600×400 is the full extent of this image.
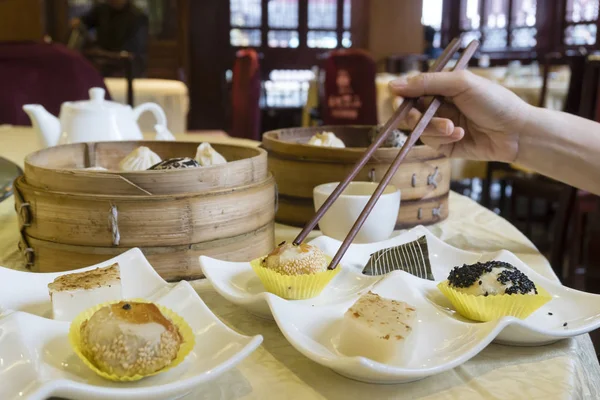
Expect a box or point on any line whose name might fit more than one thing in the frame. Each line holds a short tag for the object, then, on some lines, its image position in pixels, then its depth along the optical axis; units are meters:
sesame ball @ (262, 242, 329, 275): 0.91
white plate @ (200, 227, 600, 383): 0.72
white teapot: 1.61
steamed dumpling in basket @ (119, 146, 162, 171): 1.25
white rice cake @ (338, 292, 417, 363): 0.72
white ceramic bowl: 1.19
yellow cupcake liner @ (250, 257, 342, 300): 0.90
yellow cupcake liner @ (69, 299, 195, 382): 0.67
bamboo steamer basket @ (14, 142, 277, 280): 1.01
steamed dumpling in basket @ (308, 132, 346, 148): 1.52
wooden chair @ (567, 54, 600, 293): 2.53
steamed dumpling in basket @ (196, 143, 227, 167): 1.26
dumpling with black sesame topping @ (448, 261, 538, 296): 0.85
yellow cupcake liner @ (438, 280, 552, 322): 0.83
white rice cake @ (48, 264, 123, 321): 0.81
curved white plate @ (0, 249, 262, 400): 0.62
